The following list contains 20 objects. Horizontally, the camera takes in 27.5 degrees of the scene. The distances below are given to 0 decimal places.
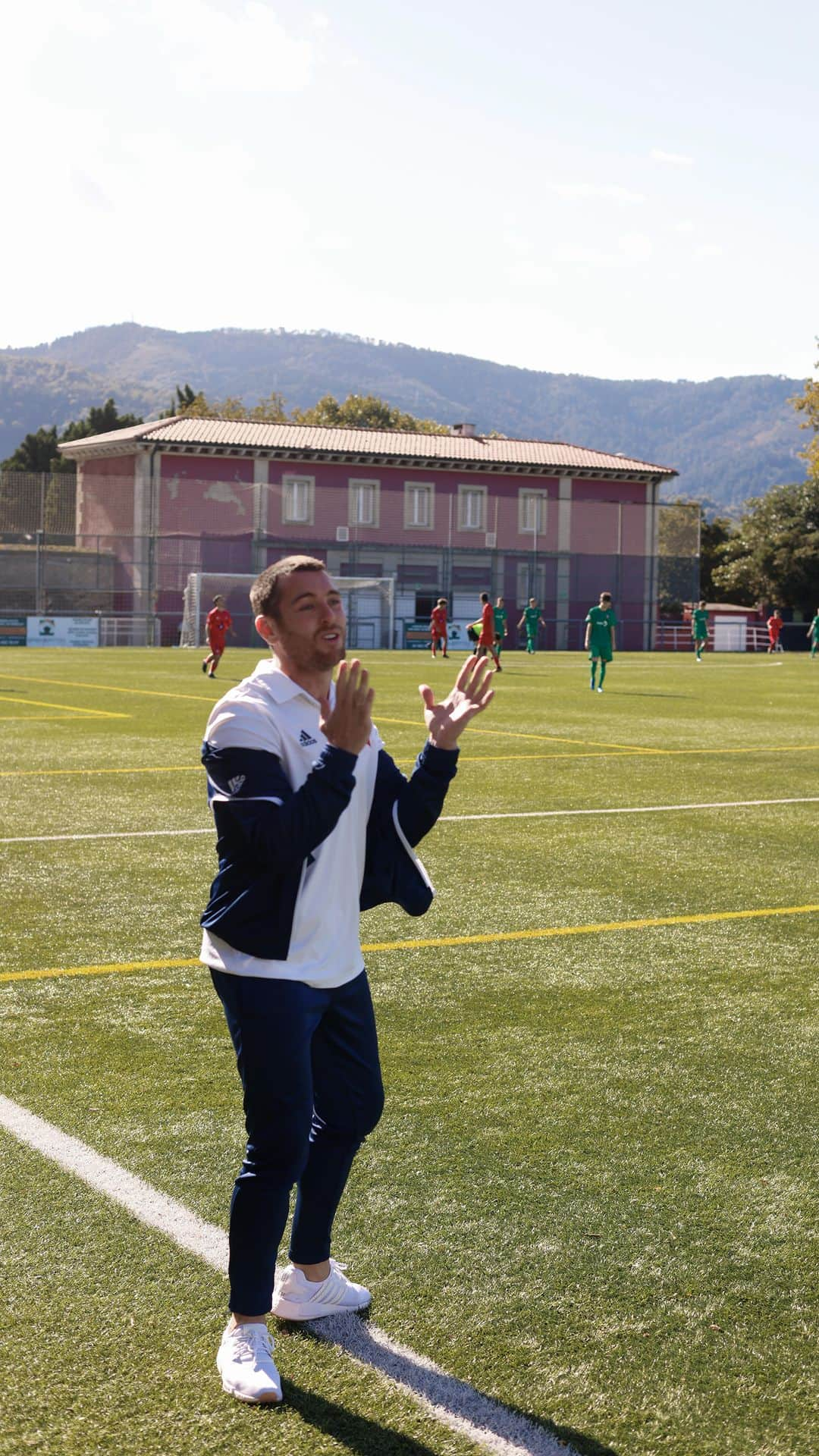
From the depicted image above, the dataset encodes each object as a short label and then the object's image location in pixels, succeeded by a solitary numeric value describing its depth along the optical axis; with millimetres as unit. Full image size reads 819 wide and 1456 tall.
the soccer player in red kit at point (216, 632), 32203
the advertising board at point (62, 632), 49688
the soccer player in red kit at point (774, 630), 57750
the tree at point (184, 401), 96188
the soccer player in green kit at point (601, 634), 28453
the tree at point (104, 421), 95625
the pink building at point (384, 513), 53938
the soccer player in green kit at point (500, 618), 41938
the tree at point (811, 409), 60562
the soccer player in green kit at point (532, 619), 49531
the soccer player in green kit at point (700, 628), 49281
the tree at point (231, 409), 90125
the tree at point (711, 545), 85556
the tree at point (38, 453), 96750
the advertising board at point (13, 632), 49250
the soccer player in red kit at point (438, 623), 44638
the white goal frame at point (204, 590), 51594
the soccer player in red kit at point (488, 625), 36712
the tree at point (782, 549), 71438
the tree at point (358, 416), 96750
